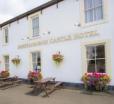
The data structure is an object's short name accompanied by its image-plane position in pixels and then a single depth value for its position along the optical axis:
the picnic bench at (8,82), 6.68
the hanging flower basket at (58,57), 5.84
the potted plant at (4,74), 8.27
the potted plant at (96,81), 4.71
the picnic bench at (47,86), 5.12
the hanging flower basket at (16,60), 7.80
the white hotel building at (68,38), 4.96
